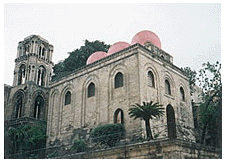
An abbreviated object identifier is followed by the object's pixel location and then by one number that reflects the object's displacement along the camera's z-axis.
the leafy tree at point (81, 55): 32.47
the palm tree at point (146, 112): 15.45
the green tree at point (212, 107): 19.02
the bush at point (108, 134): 16.41
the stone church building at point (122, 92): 19.09
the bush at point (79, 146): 18.14
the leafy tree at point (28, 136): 23.92
